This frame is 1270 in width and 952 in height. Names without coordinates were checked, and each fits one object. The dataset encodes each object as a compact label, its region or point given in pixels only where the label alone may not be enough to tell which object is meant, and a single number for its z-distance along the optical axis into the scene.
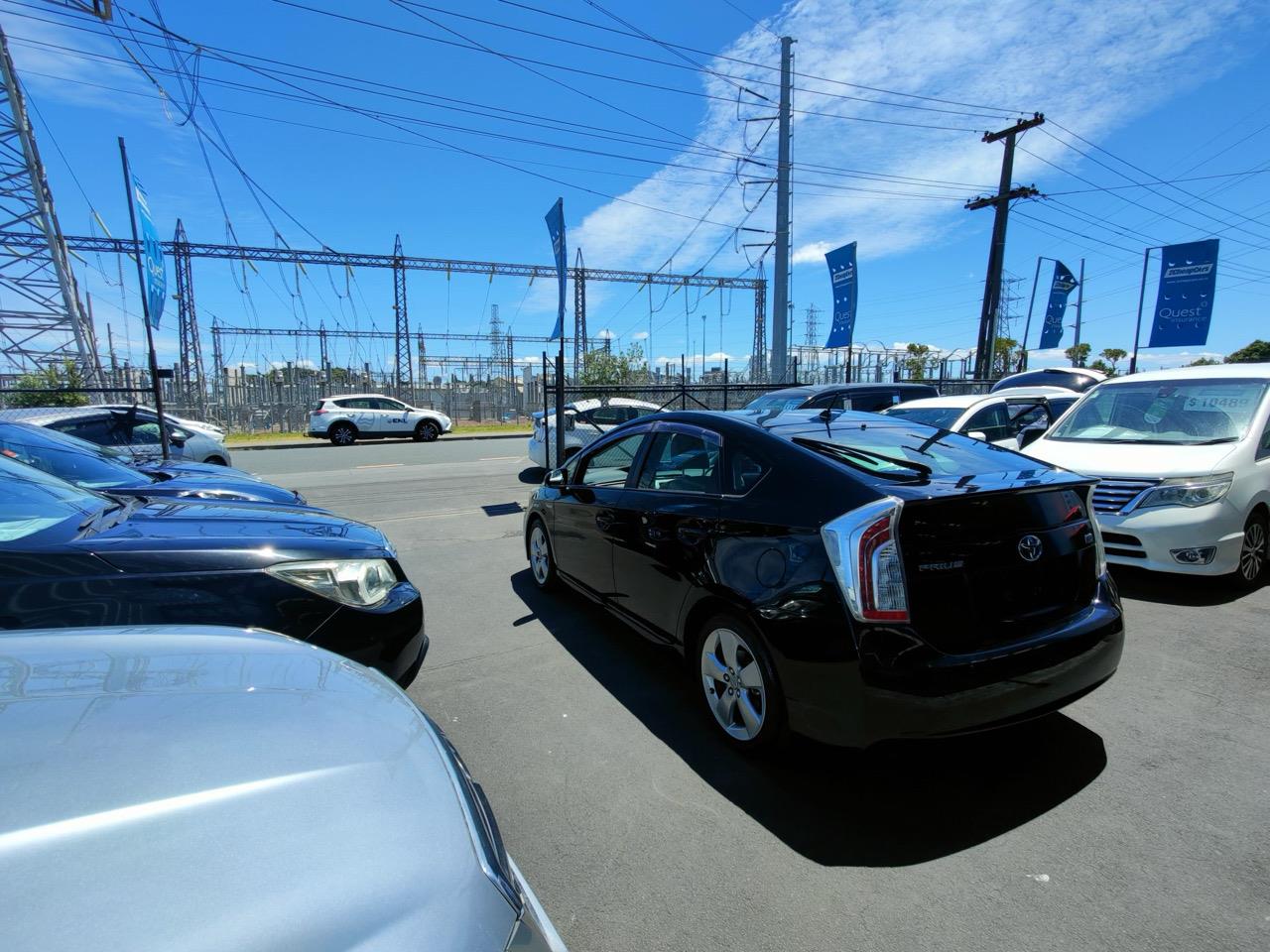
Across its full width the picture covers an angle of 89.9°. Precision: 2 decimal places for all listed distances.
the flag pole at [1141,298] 20.58
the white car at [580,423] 13.43
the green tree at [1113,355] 70.85
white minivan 4.87
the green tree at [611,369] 33.72
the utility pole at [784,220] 21.12
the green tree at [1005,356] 38.54
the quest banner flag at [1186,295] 18.19
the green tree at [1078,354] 48.40
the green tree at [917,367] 28.00
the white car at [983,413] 8.70
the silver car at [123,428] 9.73
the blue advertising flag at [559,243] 12.88
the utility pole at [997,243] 23.20
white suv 22.44
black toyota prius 2.48
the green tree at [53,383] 17.17
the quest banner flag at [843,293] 18.22
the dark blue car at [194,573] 2.56
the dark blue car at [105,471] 5.05
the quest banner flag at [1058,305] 26.44
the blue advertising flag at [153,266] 9.59
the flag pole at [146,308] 9.14
